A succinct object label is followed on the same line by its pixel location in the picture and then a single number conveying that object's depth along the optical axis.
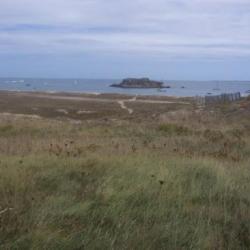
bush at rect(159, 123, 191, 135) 12.63
